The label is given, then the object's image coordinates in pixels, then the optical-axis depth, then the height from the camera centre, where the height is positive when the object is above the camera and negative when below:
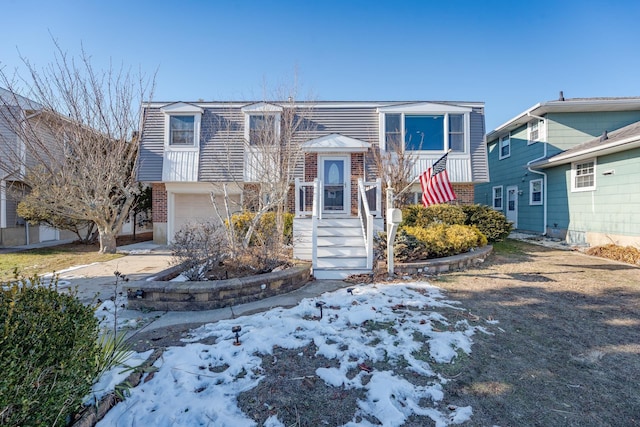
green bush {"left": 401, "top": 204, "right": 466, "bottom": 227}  8.62 -0.13
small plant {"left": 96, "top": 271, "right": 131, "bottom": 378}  2.26 -1.21
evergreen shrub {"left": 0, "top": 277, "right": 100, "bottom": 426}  1.46 -0.84
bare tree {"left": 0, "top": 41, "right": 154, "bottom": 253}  7.88 +2.47
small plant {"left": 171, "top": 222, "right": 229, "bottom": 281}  4.73 -0.64
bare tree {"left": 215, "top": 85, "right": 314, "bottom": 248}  7.57 +1.84
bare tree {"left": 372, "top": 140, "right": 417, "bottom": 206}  9.77 +1.56
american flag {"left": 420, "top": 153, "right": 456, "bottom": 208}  5.46 +0.46
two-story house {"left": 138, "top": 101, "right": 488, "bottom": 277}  10.50 +2.49
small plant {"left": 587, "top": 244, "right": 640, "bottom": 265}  7.14 -1.11
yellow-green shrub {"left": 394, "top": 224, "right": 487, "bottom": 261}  6.29 -0.70
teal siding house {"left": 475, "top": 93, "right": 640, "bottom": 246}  8.48 +1.53
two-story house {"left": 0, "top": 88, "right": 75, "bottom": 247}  8.39 +1.01
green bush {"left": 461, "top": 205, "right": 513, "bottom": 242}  8.96 -0.37
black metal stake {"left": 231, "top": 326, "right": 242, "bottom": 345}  2.87 -1.23
